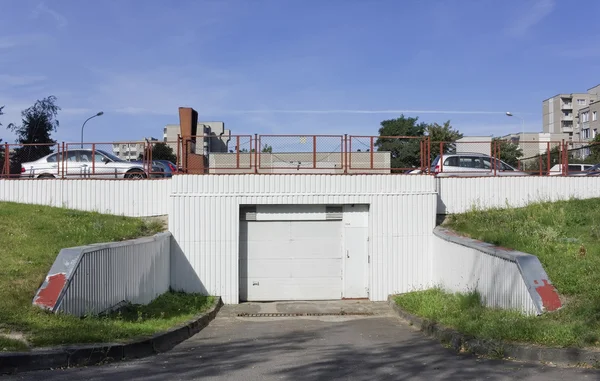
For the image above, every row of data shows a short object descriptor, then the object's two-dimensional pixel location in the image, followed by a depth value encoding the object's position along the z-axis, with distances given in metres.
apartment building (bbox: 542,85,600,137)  100.56
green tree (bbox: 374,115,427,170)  77.56
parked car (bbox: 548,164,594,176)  20.18
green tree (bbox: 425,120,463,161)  52.16
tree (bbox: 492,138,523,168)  44.97
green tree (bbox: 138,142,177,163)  23.69
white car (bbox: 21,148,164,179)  20.62
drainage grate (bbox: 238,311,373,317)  15.07
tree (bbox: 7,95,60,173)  44.06
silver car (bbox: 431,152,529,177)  20.14
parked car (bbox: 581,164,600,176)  20.19
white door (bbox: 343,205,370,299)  17.34
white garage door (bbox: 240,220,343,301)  17.30
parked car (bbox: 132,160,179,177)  21.56
